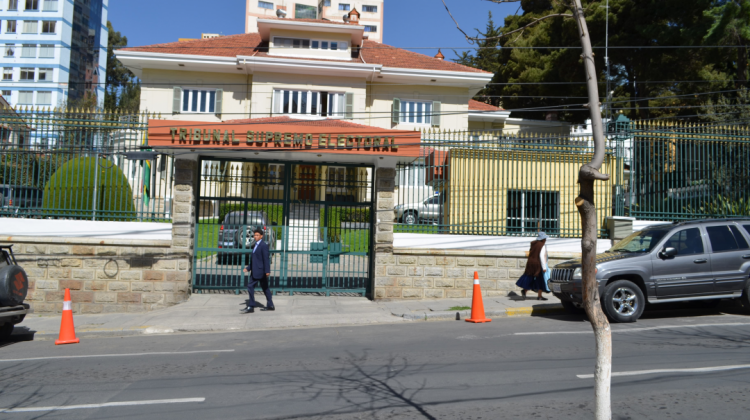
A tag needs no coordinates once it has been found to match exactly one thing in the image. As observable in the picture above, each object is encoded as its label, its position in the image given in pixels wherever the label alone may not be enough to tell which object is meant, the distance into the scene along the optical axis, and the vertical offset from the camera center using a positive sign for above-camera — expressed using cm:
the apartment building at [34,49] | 5888 +1911
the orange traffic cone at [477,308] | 1068 -144
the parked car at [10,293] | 917 -114
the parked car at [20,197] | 1329 +71
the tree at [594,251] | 370 -10
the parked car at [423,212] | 1389 +56
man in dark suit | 1184 -74
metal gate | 1355 +12
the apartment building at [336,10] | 6569 +2681
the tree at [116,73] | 6762 +2019
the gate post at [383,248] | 1335 -36
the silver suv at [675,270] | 1000 -58
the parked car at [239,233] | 1355 -7
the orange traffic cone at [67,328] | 951 -175
